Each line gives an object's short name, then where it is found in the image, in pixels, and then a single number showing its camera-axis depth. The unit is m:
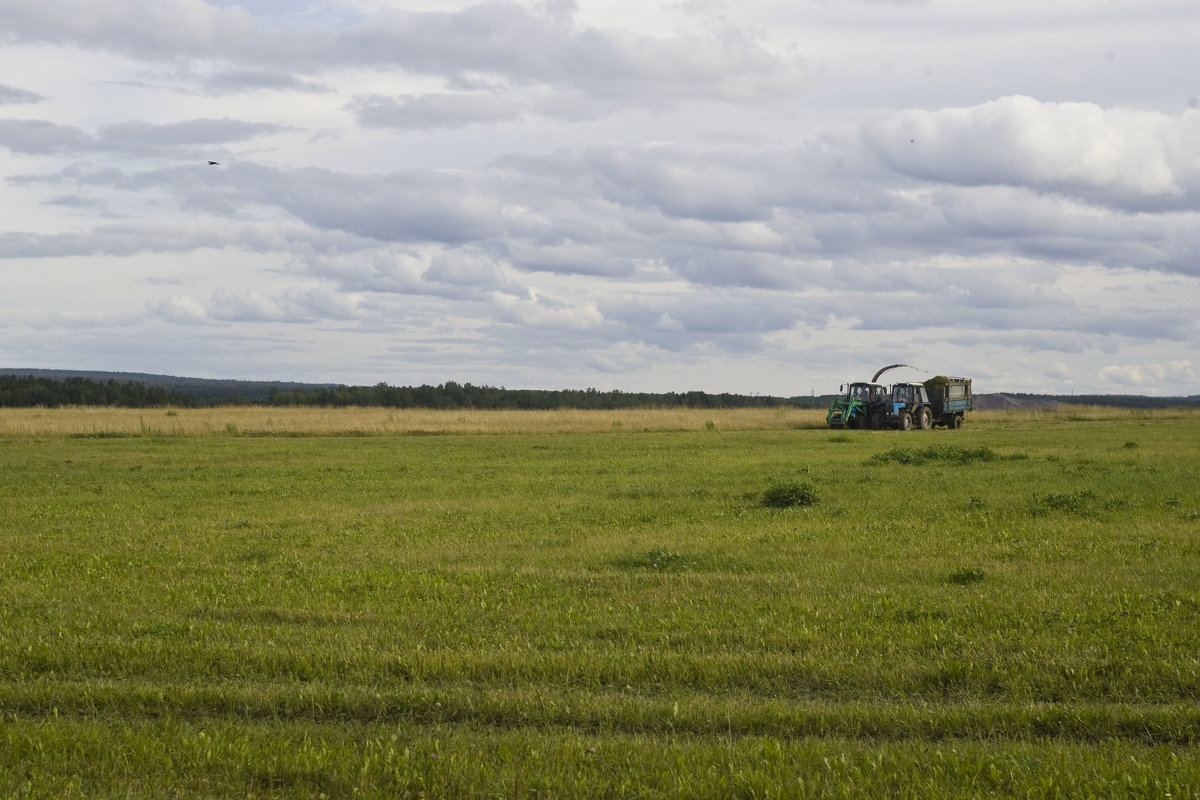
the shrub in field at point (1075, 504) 17.84
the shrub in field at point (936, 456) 30.36
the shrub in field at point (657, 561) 13.03
